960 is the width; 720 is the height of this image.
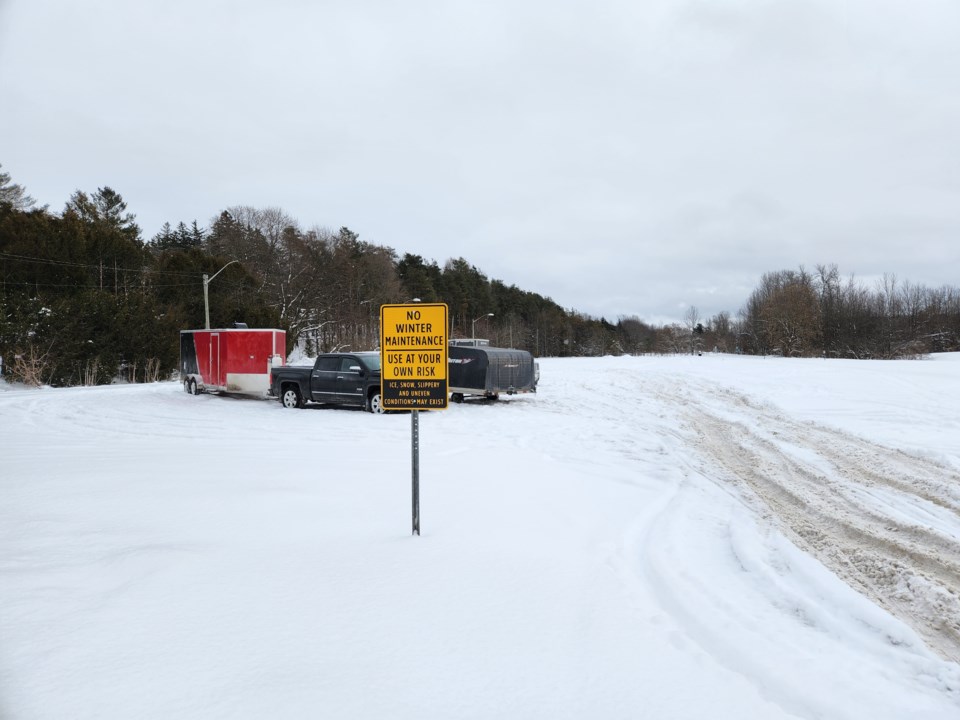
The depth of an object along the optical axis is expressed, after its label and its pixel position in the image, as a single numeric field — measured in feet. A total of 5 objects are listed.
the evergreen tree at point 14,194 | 159.33
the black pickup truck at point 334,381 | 57.41
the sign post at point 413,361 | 18.19
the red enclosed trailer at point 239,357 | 67.87
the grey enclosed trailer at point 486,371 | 61.93
